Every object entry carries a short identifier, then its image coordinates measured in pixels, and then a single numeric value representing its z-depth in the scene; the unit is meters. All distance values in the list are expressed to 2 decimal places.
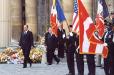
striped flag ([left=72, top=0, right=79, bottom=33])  17.52
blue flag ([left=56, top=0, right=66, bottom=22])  18.75
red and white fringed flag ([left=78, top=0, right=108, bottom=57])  15.25
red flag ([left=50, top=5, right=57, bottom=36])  19.50
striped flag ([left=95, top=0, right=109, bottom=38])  17.50
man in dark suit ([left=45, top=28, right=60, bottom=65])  23.94
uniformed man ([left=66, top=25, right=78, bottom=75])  17.91
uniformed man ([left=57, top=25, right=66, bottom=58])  22.87
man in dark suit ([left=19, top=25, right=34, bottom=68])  22.22
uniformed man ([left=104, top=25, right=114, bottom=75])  16.48
